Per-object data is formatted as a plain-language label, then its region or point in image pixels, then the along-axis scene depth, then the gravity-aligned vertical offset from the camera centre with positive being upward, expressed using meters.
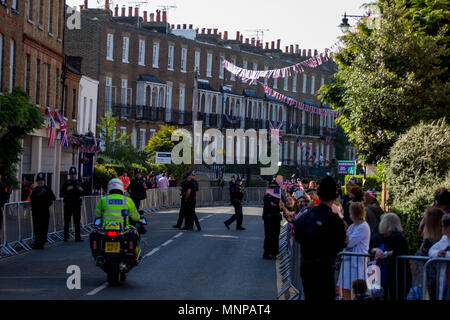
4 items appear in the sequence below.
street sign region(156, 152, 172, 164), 44.97 +1.08
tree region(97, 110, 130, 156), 49.56 +2.44
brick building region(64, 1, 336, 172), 60.19 +8.75
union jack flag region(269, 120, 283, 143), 72.36 +4.30
